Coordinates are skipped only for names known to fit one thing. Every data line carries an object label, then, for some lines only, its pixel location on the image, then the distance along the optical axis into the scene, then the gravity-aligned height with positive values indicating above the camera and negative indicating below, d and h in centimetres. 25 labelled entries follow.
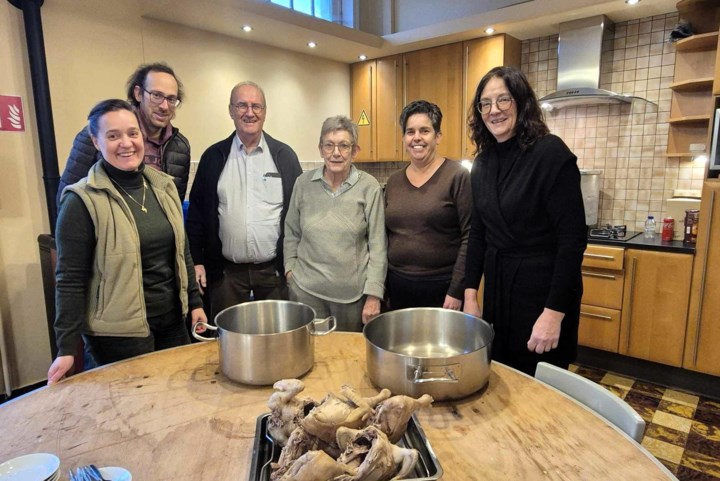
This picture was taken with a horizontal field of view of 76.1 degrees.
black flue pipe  253 +45
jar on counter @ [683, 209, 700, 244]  283 -35
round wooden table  83 -52
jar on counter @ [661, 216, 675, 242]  298 -39
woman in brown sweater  182 -19
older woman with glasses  179 -26
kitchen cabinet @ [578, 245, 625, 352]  292 -81
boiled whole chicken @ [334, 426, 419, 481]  65 -41
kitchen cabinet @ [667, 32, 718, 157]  282 +45
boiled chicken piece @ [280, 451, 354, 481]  62 -40
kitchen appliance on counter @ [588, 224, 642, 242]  300 -43
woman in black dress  139 -17
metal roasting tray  71 -46
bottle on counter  312 -40
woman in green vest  133 -23
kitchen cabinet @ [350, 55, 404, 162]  422 +64
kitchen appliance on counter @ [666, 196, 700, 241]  305 -28
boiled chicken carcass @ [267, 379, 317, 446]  80 -41
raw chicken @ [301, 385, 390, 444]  72 -38
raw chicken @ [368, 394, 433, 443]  76 -40
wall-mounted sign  255 +37
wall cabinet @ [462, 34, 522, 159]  352 +89
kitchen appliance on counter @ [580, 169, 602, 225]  332 -19
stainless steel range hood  307 +75
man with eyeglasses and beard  174 +20
